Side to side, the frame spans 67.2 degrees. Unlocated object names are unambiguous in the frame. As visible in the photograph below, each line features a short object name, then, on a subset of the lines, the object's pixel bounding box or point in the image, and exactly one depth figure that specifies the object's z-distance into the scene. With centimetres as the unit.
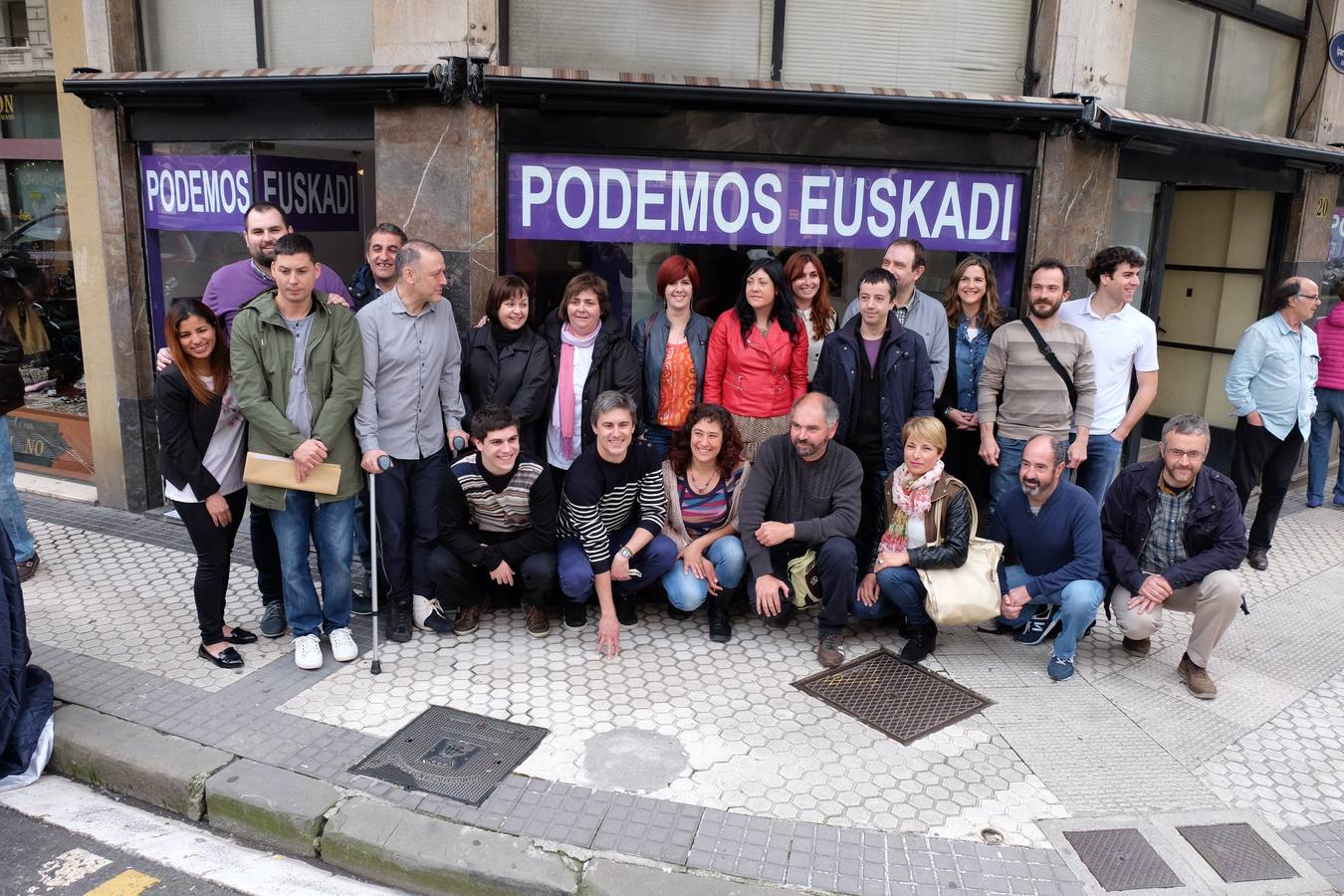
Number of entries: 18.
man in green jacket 476
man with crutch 509
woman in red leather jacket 563
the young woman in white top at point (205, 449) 475
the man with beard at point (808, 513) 514
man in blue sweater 500
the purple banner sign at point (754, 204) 611
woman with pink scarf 554
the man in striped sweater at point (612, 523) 525
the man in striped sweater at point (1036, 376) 573
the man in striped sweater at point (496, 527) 519
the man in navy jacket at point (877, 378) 553
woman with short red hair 575
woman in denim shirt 598
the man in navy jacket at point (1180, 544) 496
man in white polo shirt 605
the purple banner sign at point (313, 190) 682
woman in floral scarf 510
